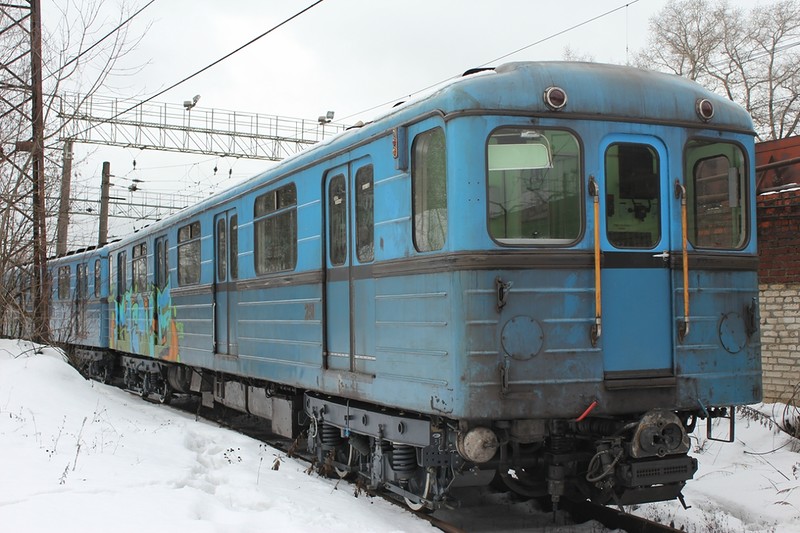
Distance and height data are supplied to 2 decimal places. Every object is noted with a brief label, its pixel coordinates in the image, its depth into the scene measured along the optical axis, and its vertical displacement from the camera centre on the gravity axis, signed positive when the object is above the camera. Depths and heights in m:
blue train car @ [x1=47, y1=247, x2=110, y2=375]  18.03 -0.19
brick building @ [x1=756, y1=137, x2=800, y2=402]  11.06 +0.14
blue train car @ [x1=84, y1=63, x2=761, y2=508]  5.66 +0.06
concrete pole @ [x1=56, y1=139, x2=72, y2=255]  15.91 +1.90
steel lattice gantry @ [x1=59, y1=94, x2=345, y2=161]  25.61 +5.10
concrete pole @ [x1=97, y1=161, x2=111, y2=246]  28.92 +3.49
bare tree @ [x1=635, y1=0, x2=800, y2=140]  34.34 +10.05
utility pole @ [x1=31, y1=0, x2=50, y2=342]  13.85 +1.70
